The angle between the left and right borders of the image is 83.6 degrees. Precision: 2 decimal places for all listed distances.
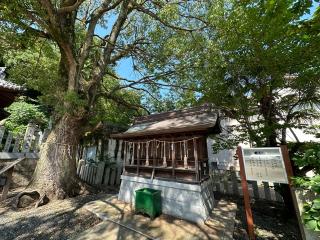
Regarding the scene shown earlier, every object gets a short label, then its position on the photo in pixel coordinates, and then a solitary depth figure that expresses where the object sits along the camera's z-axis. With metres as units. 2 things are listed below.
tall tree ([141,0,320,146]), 5.17
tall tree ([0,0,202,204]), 7.08
